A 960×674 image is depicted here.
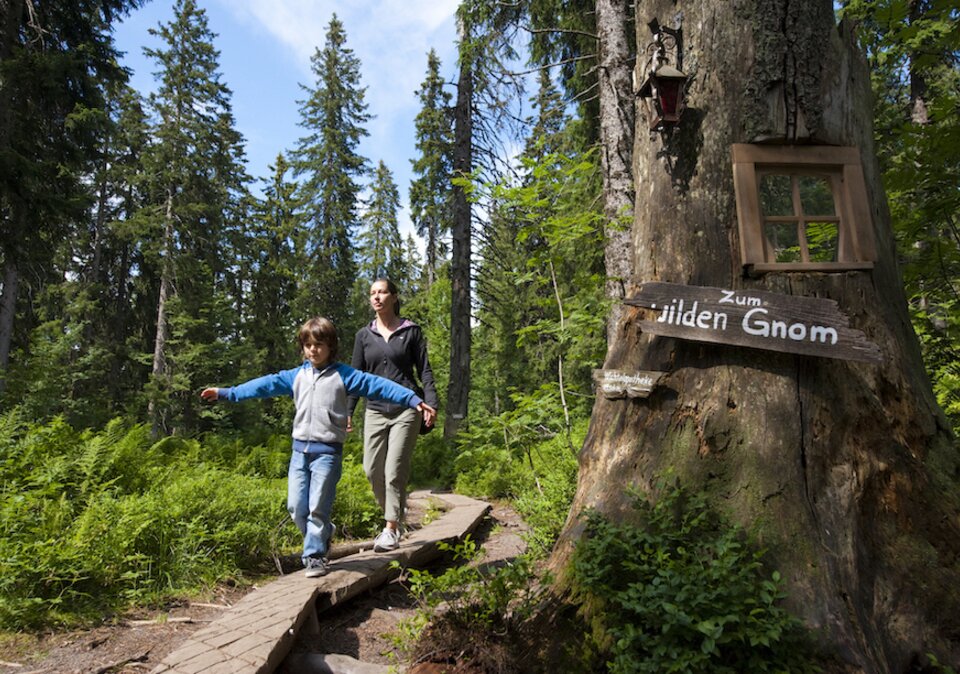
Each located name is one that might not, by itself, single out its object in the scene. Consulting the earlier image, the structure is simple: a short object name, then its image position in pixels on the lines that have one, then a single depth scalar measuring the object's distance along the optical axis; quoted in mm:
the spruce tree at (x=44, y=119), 9094
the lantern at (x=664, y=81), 3232
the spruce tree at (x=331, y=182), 23031
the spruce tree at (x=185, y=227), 17047
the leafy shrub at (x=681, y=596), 2154
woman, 4770
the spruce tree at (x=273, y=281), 22812
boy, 4125
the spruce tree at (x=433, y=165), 15711
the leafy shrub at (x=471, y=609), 2705
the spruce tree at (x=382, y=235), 30375
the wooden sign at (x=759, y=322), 2840
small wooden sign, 3160
